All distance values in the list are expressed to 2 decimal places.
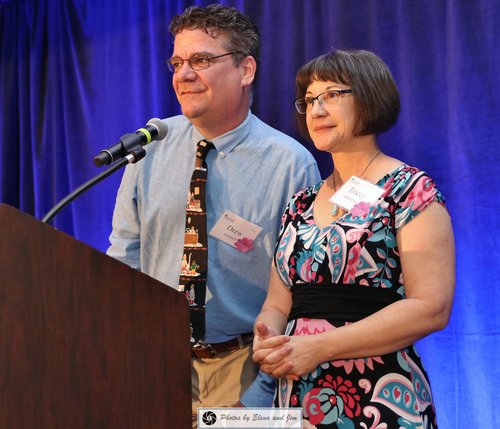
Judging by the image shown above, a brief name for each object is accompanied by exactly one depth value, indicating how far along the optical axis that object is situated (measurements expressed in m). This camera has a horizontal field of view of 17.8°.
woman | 2.79
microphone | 2.89
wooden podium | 2.40
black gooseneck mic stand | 2.80
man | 3.19
